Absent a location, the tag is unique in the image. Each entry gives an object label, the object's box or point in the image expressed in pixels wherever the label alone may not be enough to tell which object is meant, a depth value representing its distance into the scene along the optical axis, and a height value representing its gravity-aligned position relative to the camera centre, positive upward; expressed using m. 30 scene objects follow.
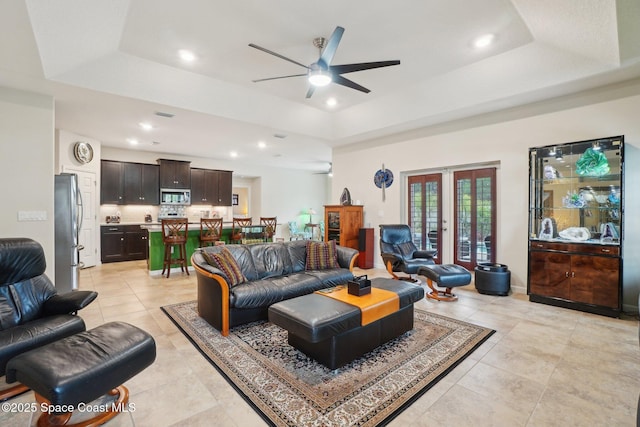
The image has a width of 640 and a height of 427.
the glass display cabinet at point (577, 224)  3.56 -0.17
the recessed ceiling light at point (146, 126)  5.48 +1.61
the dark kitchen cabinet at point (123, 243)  7.14 -0.77
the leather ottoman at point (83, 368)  1.51 -0.85
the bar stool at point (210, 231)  6.19 -0.41
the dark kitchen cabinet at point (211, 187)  8.78 +0.74
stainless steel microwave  8.16 +0.42
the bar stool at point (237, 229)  6.67 -0.40
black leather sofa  3.09 -0.82
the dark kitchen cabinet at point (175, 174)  8.12 +1.04
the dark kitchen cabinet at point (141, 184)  7.66 +0.72
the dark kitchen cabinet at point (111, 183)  7.32 +0.71
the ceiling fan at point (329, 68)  3.03 +1.56
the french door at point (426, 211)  5.88 +0.01
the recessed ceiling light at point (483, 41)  3.58 +2.10
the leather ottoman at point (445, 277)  4.01 -0.89
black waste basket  4.39 -1.01
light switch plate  3.85 -0.06
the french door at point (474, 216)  5.20 -0.08
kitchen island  5.76 -0.75
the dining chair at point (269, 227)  7.28 -0.40
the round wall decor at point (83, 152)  6.23 +1.26
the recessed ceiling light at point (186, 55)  3.83 +2.04
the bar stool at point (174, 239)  5.57 -0.51
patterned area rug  1.91 -1.26
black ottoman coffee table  2.25 -0.91
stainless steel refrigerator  4.21 -0.29
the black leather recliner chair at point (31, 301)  2.14 -0.74
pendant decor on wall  6.39 +0.72
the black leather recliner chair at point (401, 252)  4.75 -0.70
